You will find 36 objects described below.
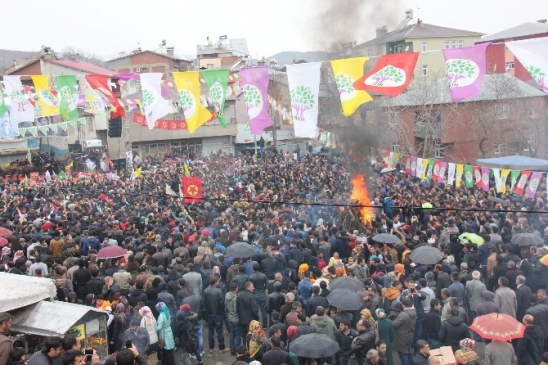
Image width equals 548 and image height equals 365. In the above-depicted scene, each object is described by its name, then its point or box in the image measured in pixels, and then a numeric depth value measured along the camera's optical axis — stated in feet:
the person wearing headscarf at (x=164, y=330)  29.89
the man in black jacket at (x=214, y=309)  33.24
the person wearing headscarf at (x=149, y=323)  29.19
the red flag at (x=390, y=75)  46.57
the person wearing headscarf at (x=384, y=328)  28.09
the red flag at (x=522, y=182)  57.93
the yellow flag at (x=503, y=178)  59.57
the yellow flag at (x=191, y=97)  53.31
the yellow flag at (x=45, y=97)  58.75
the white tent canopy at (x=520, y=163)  66.54
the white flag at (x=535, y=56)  40.19
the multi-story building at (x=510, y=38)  130.93
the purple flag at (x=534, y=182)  56.44
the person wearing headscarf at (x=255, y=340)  27.14
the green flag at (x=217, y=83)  53.01
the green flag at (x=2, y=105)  59.82
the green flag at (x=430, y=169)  73.00
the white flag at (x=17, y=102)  59.21
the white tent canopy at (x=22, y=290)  26.43
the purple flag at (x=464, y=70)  44.19
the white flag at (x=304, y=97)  49.74
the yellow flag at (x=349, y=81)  47.21
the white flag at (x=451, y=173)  66.64
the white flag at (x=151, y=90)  55.52
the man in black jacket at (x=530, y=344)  26.81
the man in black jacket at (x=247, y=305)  31.94
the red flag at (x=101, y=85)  58.90
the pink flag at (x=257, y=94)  52.13
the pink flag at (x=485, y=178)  61.96
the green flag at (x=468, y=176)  64.89
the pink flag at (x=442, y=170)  69.11
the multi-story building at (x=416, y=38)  173.99
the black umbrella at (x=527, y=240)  38.60
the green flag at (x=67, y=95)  59.21
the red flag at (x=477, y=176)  63.46
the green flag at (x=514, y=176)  58.85
